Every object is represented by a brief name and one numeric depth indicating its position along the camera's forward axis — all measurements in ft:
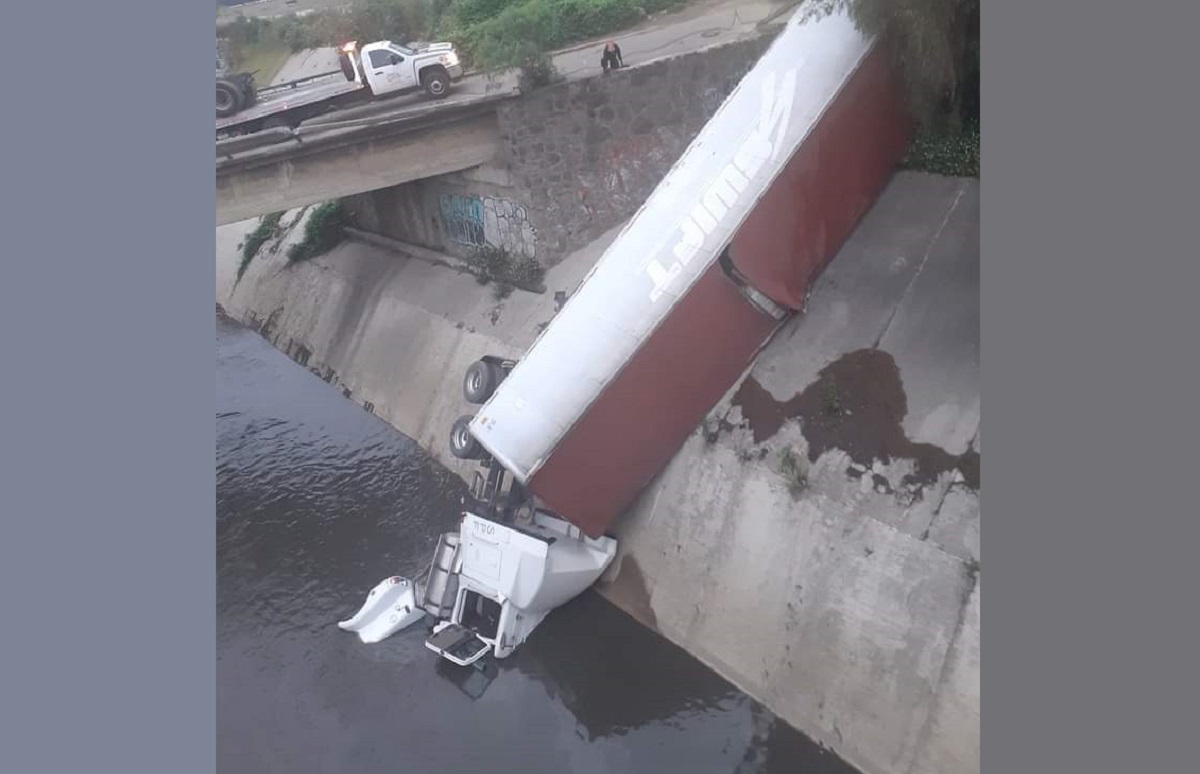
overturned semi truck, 59.82
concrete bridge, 84.84
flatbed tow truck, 93.35
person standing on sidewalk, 88.69
